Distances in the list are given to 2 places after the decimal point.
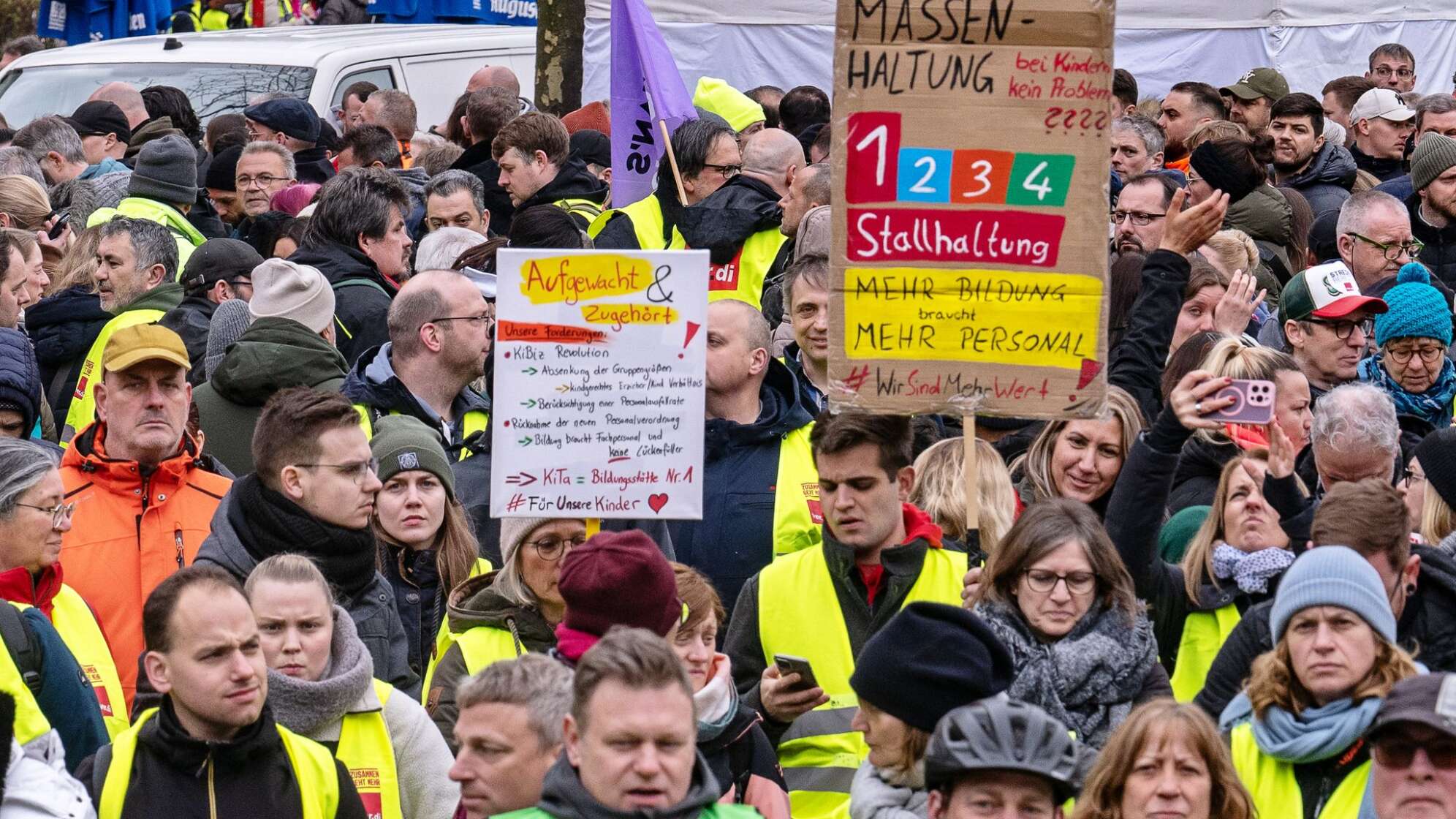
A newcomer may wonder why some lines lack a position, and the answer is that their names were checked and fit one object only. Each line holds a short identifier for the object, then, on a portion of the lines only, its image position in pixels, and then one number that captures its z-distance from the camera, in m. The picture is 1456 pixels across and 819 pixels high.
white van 28.94
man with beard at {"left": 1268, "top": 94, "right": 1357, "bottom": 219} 22.67
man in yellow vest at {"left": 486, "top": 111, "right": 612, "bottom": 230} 21.66
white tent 33.81
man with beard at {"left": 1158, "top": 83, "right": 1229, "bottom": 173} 24.55
